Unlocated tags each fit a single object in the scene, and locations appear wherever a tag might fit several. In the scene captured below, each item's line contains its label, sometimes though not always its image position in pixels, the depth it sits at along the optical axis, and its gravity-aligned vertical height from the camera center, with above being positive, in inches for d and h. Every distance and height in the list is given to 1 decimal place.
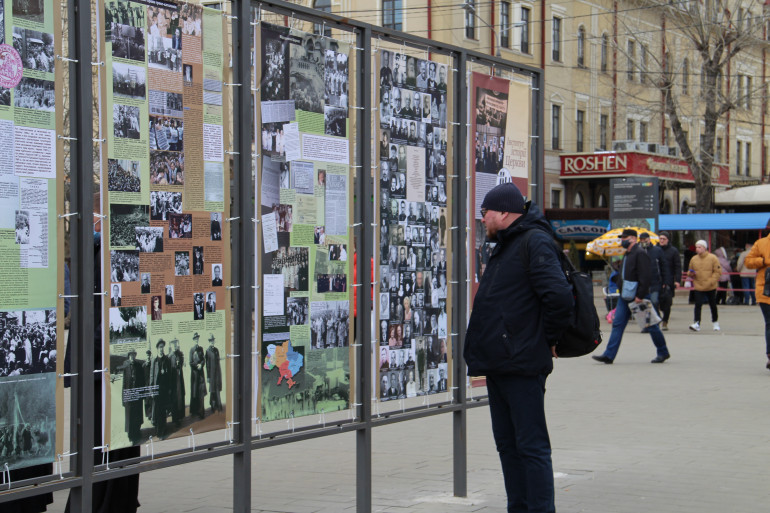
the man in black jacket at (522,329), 215.2 -17.7
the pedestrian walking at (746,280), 1206.9 -45.9
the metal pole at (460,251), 273.3 -3.1
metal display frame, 180.4 -4.6
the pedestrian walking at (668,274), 815.1 -26.9
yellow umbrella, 970.1 -6.6
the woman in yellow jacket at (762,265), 516.4 -12.3
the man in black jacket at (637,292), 595.5 -29.2
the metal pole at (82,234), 179.3 +0.6
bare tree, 1355.8 +221.5
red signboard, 1823.3 +122.9
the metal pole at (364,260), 242.5 -4.8
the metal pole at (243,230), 210.2 +1.5
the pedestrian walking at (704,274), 806.2 -26.1
